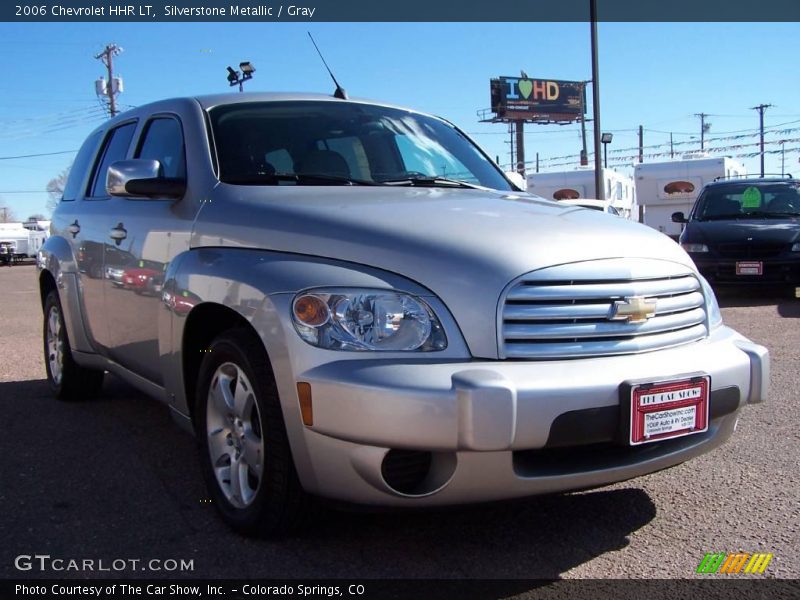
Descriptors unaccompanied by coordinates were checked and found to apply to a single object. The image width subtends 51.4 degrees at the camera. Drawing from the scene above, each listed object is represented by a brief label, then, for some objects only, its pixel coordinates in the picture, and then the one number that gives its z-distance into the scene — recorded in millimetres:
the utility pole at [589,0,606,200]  19406
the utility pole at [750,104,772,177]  79375
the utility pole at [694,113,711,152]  96562
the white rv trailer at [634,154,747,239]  24297
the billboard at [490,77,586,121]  66500
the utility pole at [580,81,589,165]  59375
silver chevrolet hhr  2537
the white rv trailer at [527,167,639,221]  24703
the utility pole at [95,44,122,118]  47719
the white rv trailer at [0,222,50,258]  39312
